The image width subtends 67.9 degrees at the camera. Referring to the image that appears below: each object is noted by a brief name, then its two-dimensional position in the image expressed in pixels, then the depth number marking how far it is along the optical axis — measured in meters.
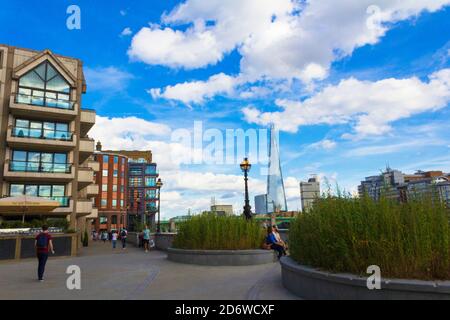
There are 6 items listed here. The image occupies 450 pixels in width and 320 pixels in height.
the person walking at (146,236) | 23.52
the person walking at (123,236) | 28.63
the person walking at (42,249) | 9.90
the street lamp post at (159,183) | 33.09
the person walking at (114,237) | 30.34
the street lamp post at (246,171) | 19.39
